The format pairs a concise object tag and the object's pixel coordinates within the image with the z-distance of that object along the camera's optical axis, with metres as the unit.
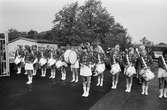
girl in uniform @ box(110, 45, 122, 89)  10.01
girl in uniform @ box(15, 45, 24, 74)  13.42
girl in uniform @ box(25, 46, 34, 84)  10.64
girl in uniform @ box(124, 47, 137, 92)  9.36
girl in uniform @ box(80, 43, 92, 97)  8.41
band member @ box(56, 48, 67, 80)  12.40
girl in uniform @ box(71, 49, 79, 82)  11.83
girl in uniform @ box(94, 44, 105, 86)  10.13
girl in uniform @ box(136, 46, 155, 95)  8.95
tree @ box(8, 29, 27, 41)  66.38
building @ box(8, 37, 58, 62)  30.46
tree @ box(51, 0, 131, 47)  39.91
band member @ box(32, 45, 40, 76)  13.38
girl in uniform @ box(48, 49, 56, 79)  12.79
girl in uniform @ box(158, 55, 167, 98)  8.45
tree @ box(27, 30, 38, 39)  75.53
